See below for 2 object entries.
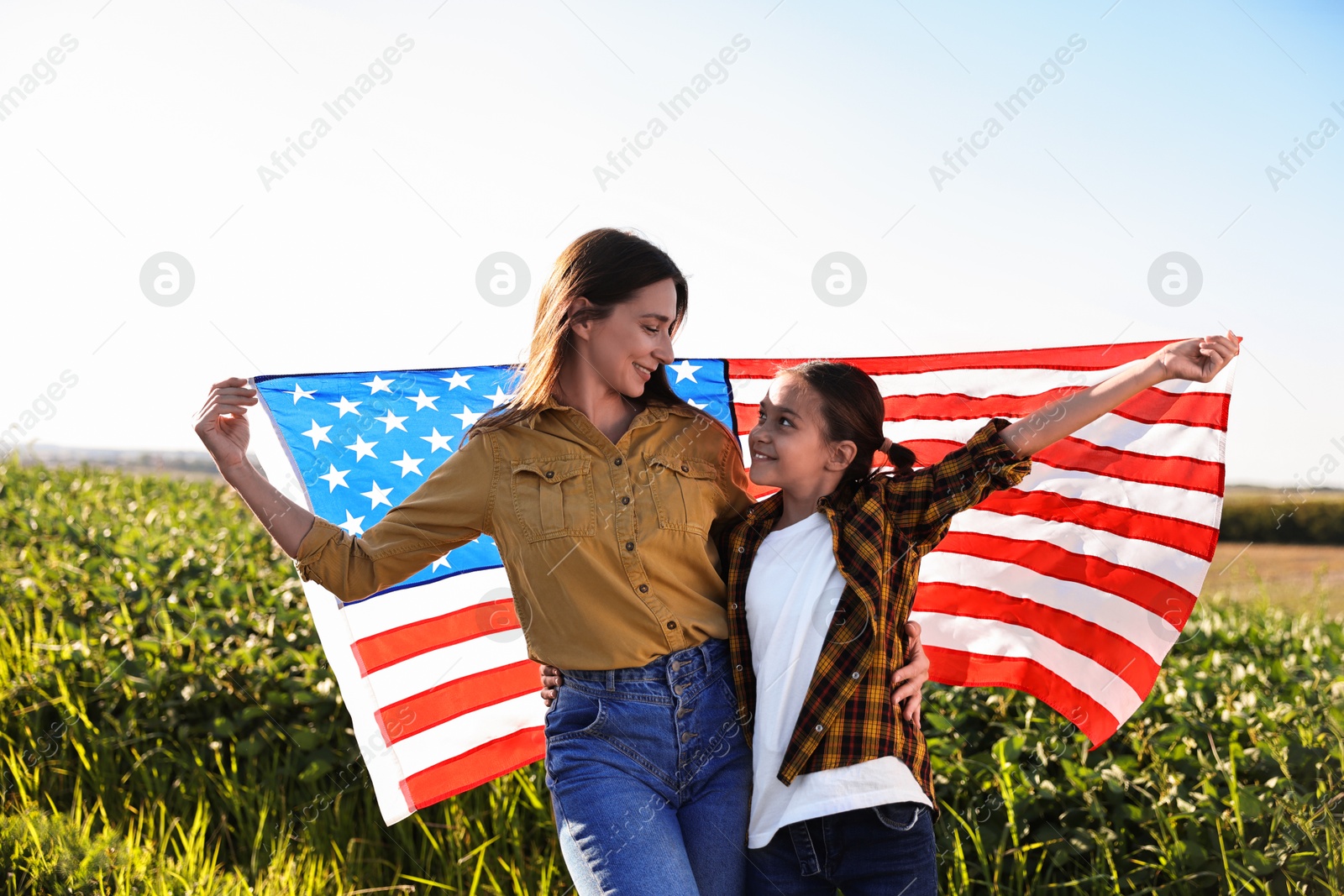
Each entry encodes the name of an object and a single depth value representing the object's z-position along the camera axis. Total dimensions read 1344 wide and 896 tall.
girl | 2.28
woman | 2.25
